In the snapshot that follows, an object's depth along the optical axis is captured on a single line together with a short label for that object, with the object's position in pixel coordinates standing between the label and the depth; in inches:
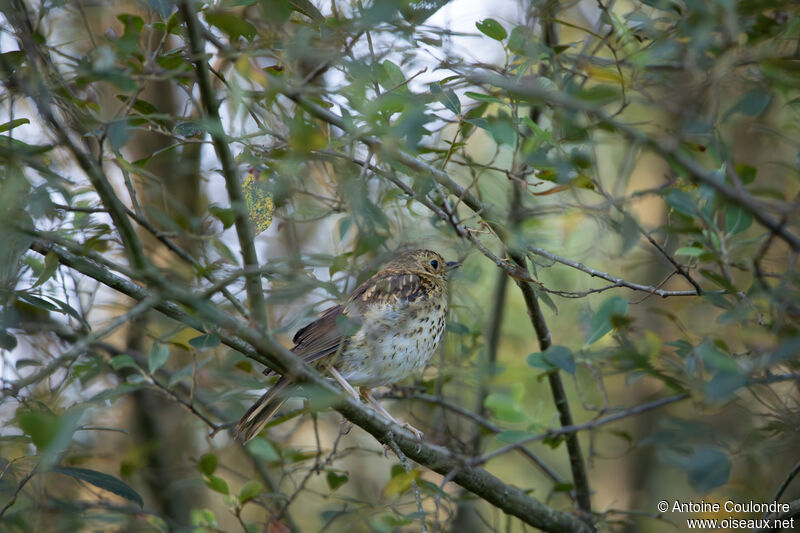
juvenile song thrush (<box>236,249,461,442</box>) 282.4
